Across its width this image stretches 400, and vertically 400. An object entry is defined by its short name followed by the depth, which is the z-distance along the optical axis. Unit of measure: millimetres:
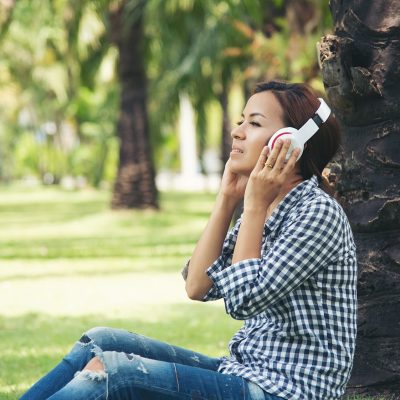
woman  5907
